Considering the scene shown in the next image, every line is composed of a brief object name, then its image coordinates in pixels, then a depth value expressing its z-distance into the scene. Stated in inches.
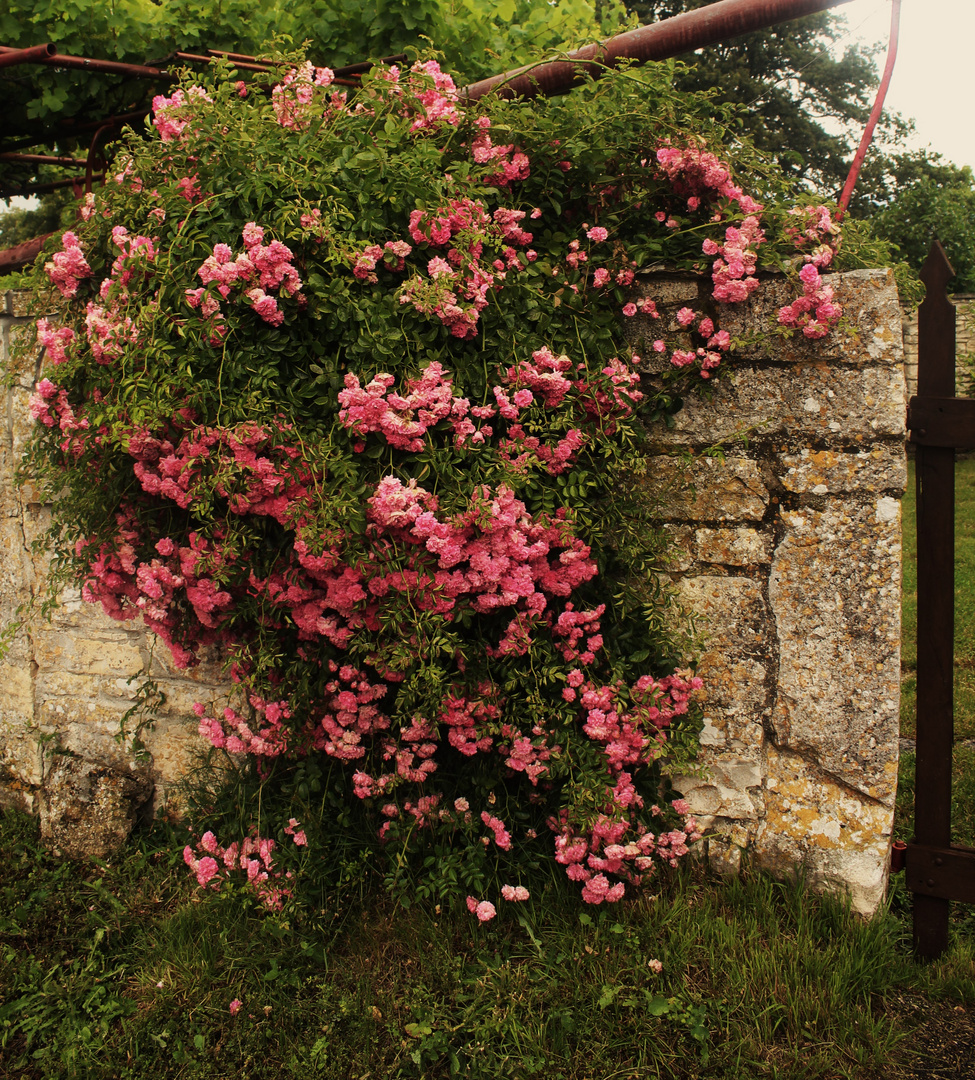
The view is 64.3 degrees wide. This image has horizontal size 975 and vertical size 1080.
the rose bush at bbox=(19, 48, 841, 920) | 86.0
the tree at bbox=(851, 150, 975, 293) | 657.0
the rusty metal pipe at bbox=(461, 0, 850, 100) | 107.0
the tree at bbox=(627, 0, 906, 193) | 696.4
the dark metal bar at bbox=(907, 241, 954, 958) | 95.4
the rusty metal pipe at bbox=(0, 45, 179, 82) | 110.2
